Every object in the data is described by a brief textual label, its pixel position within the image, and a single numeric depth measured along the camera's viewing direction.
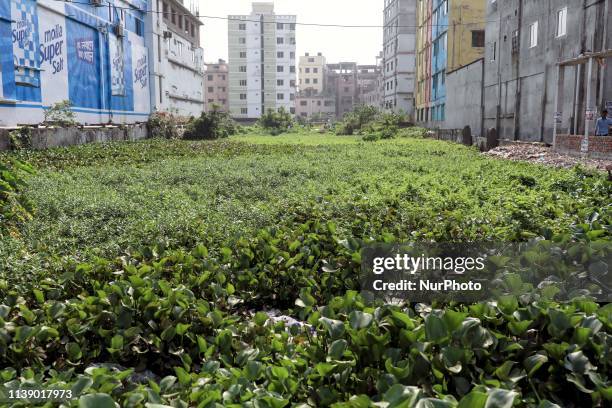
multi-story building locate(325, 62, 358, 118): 96.50
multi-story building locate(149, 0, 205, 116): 35.53
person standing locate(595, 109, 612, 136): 15.37
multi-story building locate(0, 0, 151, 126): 18.50
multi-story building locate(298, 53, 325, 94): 102.75
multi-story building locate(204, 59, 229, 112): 85.88
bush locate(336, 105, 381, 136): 48.66
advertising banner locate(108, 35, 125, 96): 28.22
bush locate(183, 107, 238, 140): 33.97
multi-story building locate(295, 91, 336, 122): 95.00
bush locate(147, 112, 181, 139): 31.68
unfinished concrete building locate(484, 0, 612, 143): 16.31
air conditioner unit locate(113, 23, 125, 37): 28.53
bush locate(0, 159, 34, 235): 6.86
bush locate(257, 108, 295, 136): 51.88
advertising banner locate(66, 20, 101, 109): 23.75
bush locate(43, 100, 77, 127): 20.81
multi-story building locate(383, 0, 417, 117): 58.31
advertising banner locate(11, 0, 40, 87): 18.55
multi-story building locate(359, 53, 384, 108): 86.25
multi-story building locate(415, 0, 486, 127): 37.06
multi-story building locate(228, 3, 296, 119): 77.62
